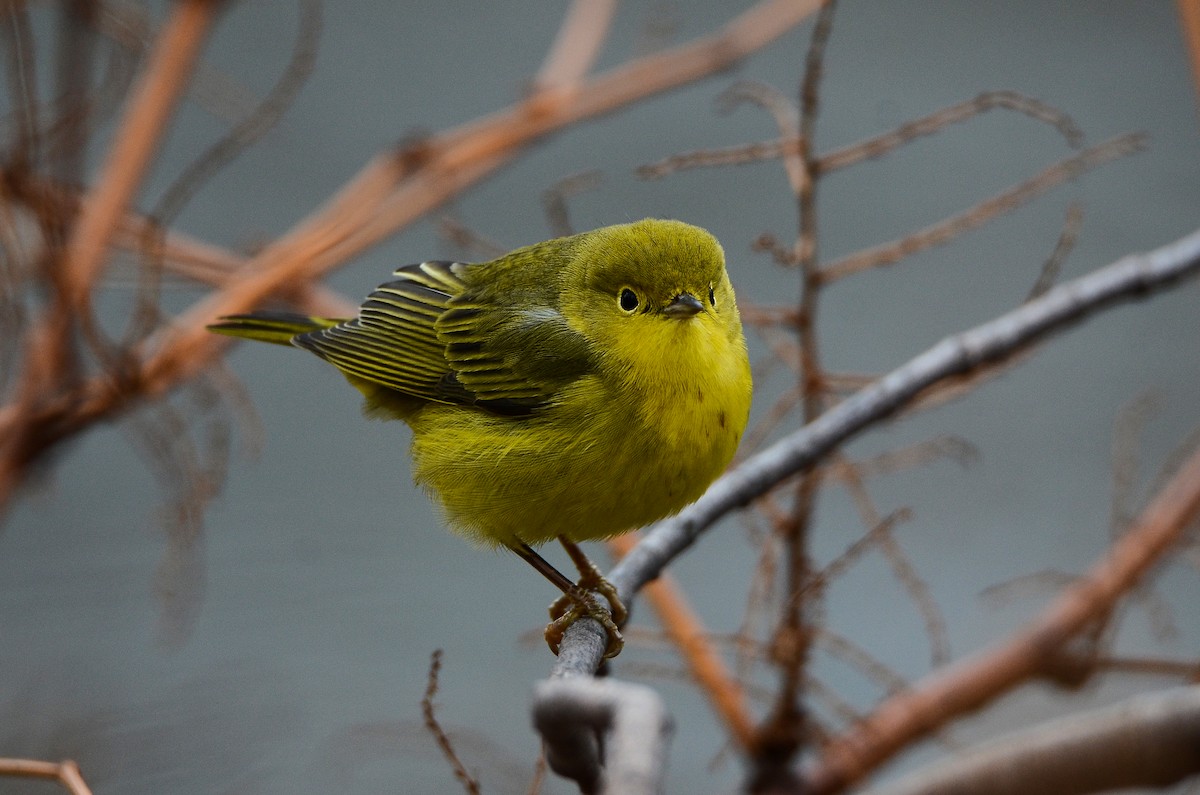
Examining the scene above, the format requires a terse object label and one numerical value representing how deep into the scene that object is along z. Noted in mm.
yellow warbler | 4535
